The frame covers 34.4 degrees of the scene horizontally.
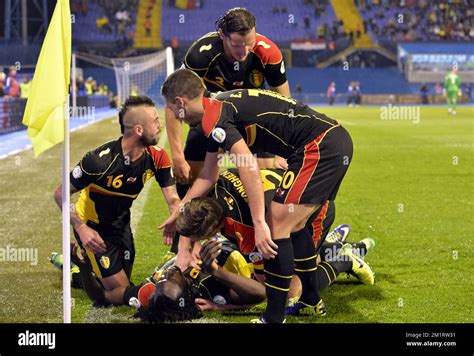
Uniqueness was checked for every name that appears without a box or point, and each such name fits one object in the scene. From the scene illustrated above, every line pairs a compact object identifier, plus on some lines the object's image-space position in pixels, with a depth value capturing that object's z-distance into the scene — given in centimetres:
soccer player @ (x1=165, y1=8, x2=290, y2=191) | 627
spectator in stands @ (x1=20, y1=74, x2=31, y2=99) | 2959
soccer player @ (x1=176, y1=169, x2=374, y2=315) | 495
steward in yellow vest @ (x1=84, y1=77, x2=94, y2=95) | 4072
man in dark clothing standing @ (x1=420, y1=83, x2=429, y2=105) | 5075
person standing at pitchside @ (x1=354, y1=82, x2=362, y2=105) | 4955
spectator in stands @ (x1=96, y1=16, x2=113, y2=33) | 5122
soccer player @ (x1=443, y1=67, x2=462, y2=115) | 3547
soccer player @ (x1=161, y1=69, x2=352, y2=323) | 473
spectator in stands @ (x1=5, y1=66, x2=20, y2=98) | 2644
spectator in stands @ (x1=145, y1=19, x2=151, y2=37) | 5066
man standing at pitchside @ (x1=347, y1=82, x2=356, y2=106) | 4934
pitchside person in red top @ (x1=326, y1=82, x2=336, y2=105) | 4949
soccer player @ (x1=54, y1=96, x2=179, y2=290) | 565
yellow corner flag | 459
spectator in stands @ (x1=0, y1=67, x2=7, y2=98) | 2530
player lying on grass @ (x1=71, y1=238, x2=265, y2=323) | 524
